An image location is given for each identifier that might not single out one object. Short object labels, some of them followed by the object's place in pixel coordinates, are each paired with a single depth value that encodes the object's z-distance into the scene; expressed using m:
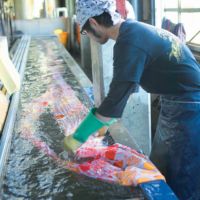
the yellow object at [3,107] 2.03
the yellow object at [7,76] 1.69
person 1.44
